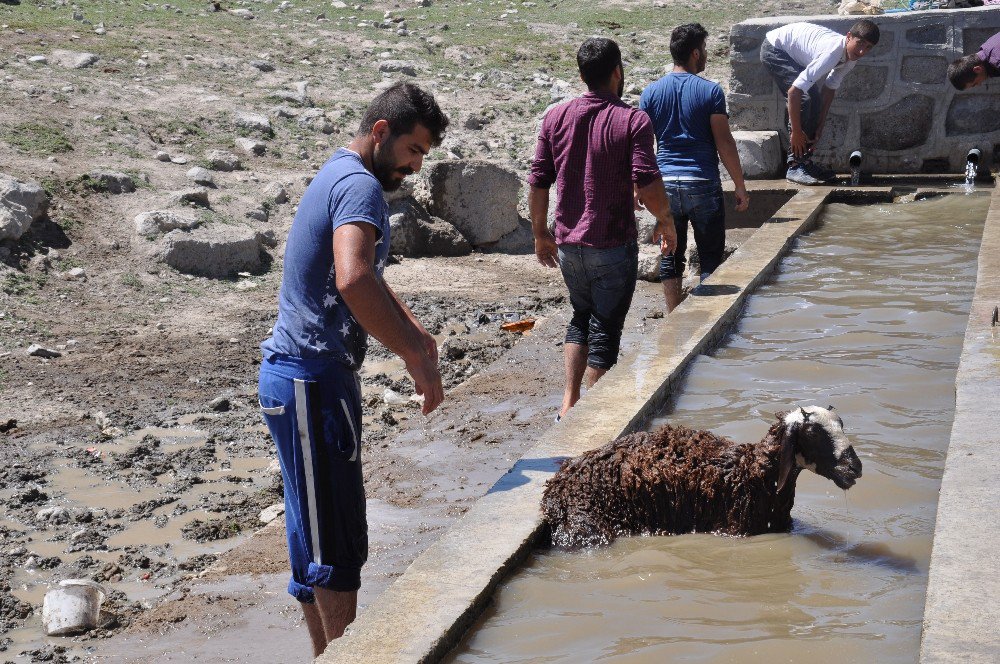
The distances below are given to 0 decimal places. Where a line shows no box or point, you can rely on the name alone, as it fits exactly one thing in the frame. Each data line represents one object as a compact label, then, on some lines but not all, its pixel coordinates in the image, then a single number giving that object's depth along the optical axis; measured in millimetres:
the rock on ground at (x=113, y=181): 11594
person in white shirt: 10312
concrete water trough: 3254
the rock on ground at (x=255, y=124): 14109
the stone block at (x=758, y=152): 11625
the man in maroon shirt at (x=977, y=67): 8016
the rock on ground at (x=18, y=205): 10133
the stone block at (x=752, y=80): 11766
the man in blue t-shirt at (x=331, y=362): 3508
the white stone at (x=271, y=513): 5824
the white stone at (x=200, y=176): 12172
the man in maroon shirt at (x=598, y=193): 5613
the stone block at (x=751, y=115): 11922
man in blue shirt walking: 7096
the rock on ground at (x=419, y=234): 11758
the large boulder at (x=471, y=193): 12227
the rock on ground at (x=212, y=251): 10625
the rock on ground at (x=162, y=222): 10953
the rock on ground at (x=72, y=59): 14945
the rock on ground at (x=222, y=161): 12773
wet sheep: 4152
